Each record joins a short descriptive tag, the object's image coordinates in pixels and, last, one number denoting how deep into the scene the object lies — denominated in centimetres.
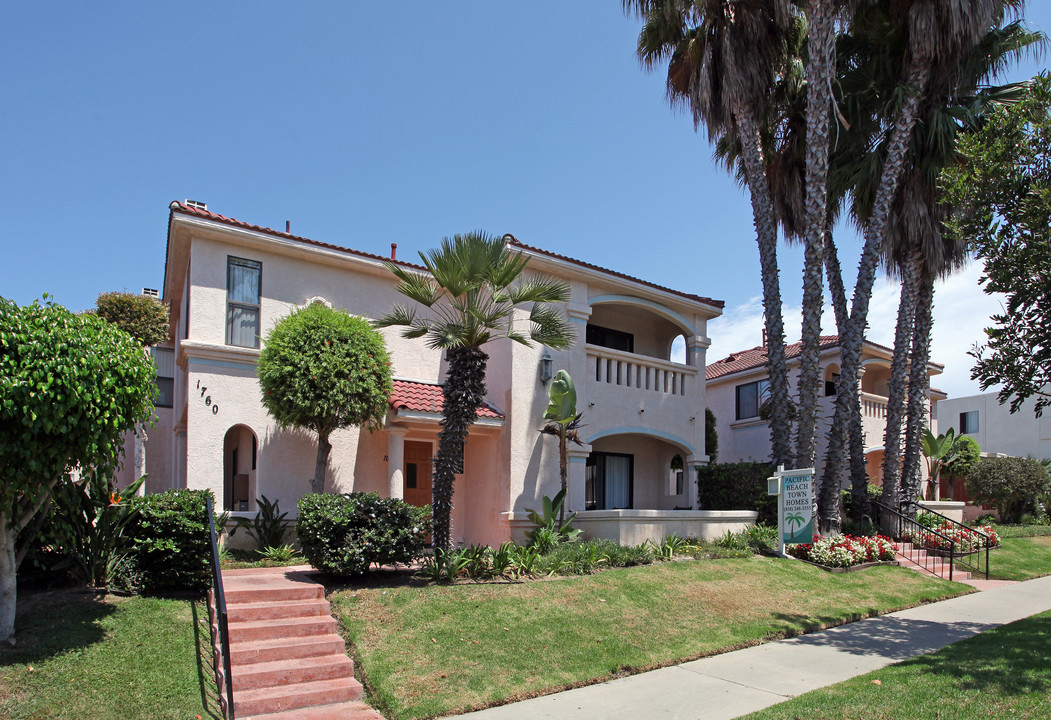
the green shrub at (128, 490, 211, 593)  937
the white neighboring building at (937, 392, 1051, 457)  3978
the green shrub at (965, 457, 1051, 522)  2483
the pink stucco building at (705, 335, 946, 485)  2519
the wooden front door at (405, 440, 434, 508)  1592
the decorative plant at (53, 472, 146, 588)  900
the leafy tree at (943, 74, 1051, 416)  1047
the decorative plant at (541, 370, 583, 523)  1512
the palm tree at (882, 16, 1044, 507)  1783
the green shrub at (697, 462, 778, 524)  1698
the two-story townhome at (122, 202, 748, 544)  1412
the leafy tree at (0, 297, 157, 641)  707
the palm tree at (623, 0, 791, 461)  1761
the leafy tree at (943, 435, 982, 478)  2691
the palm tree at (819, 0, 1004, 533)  1636
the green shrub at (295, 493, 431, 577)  1030
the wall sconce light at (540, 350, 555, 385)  1572
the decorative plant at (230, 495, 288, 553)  1319
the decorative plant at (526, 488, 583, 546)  1371
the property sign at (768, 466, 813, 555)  1466
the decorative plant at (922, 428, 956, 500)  2580
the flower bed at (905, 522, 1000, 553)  1736
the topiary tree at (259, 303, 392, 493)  1310
